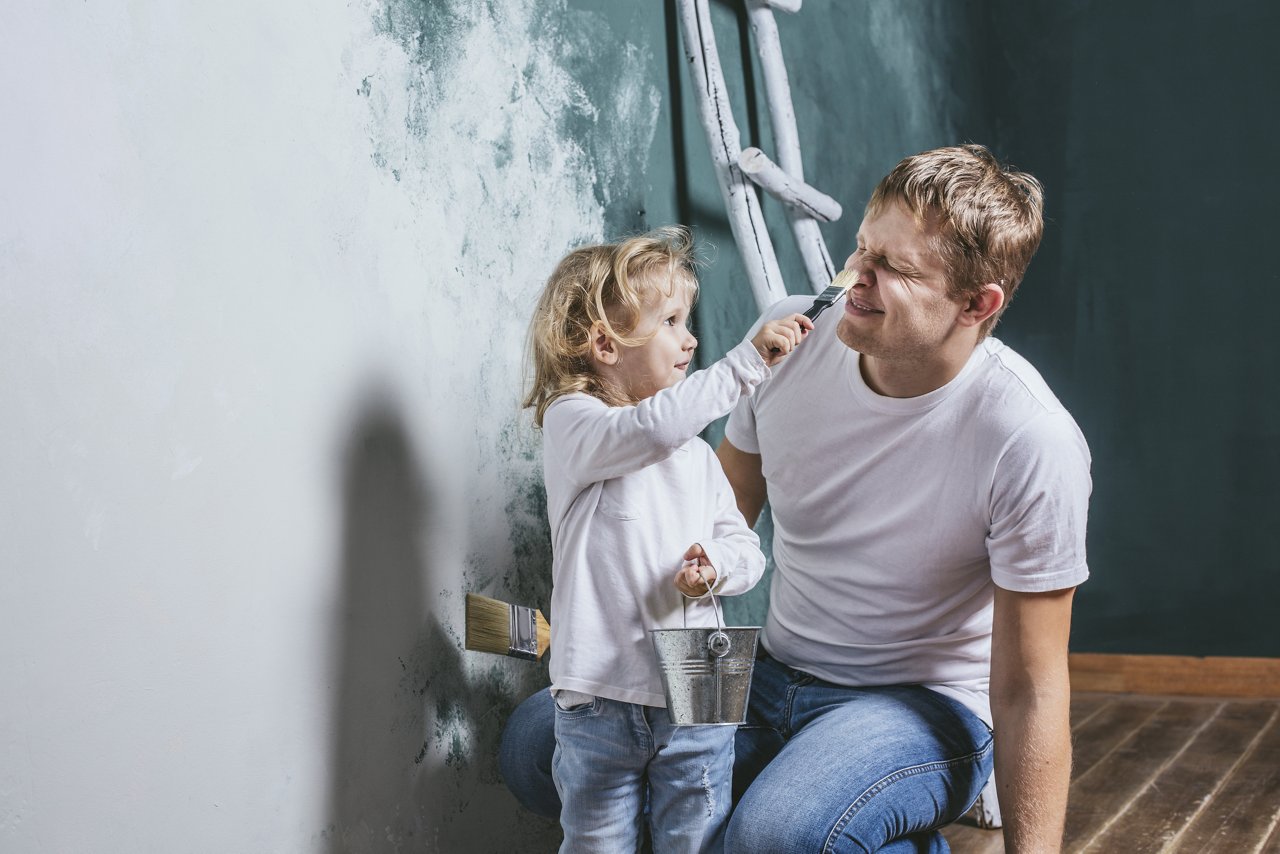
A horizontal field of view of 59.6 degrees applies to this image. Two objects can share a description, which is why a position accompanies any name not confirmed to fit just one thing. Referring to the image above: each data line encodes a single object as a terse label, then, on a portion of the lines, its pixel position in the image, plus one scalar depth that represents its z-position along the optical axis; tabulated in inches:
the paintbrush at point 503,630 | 60.2
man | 58.1
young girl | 54.3
